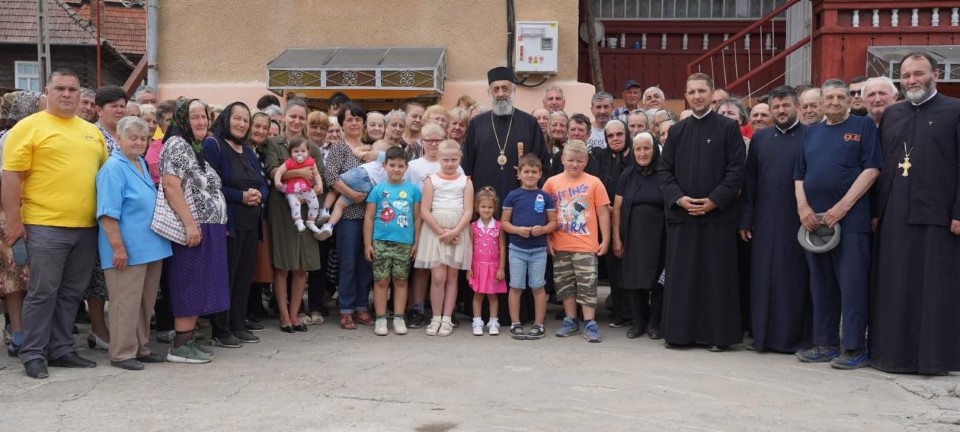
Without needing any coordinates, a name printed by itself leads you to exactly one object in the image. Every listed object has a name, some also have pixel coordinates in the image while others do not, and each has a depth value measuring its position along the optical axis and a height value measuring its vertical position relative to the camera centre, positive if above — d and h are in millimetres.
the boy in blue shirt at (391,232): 7613 -407
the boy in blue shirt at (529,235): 7523 -407
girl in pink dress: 7629 -610
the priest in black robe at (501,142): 8109 +345
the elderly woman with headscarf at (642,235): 7496 -414
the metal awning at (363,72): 12242 +1416
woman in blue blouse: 5961 -370
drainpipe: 13227 +1792
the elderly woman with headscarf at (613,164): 7961 +162
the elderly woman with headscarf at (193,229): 6230 -329
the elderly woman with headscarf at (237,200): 6809 -144
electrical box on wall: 12422 +1786
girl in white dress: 7617 -338
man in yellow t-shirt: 5852 -139
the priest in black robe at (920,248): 6027 -401
